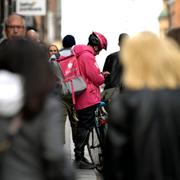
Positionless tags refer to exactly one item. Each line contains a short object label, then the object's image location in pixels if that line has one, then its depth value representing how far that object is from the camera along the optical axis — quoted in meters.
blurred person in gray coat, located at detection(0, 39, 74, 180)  5.00
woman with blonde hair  5.39
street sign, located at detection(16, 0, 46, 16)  25.45
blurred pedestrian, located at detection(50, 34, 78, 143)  12.02
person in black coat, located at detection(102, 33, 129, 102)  12.20
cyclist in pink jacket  12.43
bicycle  12.58
